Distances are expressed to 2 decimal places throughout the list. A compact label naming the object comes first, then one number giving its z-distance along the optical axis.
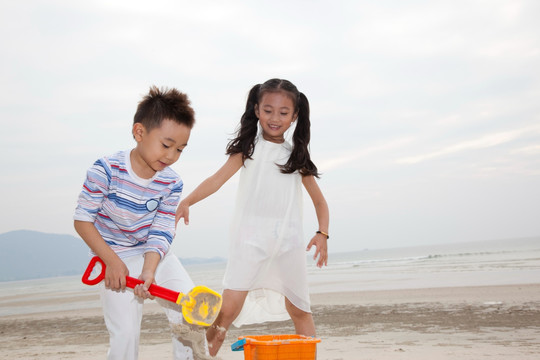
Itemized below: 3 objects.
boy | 2.67
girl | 3.44
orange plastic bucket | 2.61
